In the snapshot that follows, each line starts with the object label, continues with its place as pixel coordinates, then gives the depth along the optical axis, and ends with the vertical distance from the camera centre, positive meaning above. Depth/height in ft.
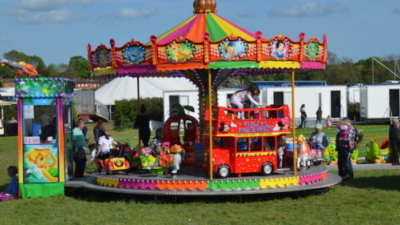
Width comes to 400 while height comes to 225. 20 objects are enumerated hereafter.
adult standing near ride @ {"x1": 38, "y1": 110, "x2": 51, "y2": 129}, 42.14 -0.63
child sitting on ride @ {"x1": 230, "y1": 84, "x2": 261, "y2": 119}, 43.62 +0.64
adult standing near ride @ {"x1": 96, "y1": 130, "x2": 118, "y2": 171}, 45.65 -2.65
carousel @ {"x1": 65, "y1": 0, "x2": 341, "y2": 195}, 39.50 -1.15
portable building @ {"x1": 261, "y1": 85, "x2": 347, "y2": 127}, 119.24 +1.46
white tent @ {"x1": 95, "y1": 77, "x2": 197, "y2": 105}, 152.05 +4.61
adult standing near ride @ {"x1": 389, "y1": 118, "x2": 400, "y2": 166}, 56.08 -2.89
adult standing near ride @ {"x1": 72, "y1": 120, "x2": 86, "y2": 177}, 46.06 -2.25
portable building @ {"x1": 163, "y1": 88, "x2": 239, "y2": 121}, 115.14 +1.79
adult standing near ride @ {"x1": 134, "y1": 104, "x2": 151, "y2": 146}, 55.09 -1.42
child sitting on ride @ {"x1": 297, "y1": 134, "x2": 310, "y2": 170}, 43.96 -3.23
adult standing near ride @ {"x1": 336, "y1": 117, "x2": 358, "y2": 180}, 47.52 -2.90
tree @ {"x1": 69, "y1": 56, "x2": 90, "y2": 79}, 340.00 +23.28
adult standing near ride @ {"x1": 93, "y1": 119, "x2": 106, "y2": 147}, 58.43 -1.80
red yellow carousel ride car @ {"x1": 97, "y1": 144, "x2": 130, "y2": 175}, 42.98 -3.66
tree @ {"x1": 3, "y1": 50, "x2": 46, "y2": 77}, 339.61 +27.63
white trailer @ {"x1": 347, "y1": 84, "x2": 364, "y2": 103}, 139.03 +2.58
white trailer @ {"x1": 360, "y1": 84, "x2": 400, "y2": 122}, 121.29 +0.89
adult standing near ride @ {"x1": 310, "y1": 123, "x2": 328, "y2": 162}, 51.75 -2.67
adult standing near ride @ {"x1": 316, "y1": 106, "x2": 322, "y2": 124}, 112.57 -1.40
